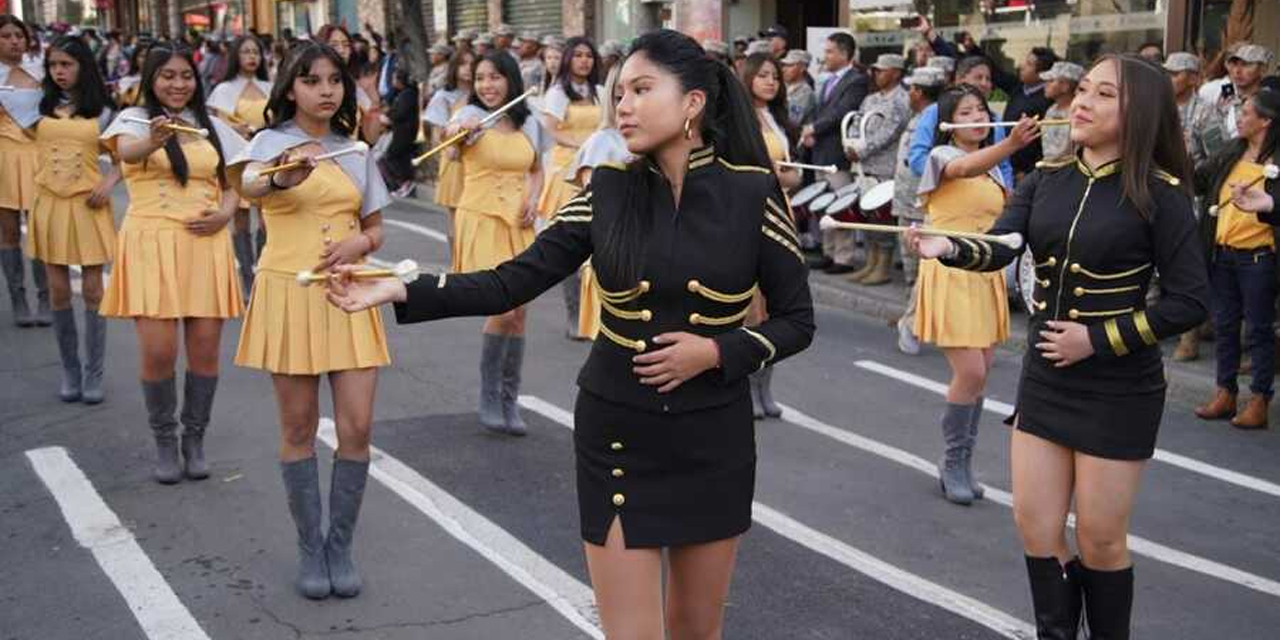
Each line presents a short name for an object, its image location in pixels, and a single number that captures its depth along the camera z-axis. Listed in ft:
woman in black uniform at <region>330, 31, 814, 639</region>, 10.50
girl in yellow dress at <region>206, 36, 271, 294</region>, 35.32
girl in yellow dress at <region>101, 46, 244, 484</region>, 19.99
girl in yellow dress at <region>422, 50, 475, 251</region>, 26.42
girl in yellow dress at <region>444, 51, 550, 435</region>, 24.23
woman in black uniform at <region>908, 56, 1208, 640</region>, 12.92
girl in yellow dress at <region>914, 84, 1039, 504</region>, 19.95
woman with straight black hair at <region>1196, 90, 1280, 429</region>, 25.34
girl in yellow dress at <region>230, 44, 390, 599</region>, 15.75
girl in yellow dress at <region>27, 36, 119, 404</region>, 25.70
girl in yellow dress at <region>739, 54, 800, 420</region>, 25.02
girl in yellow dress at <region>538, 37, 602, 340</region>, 31.09
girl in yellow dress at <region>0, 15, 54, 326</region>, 26.91
